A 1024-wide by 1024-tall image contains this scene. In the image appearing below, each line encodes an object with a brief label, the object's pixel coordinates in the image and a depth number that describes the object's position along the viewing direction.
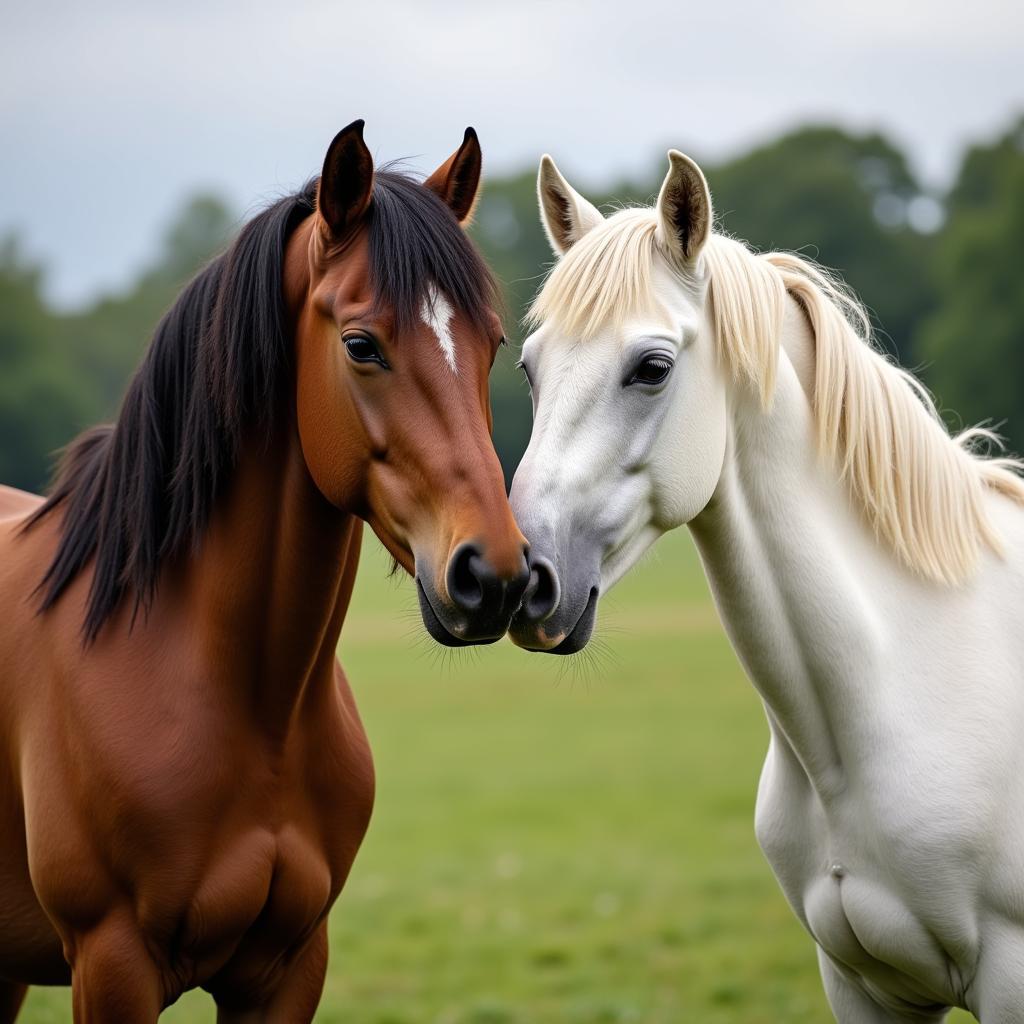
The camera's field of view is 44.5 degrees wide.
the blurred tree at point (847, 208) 62.50
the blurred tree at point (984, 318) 48.91
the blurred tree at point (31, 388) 54.25
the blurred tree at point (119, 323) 77.56
